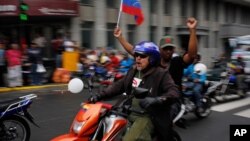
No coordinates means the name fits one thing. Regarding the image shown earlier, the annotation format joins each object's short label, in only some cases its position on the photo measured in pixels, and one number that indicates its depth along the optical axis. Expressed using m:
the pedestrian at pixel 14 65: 12.97
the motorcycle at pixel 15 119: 5.86
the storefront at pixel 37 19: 14.45
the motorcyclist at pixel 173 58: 5.15
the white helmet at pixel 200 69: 8.95
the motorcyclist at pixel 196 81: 8.61
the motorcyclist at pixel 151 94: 3.91
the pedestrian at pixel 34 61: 13.85
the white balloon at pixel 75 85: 3.96
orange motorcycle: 3.83
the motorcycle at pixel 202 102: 8.40
